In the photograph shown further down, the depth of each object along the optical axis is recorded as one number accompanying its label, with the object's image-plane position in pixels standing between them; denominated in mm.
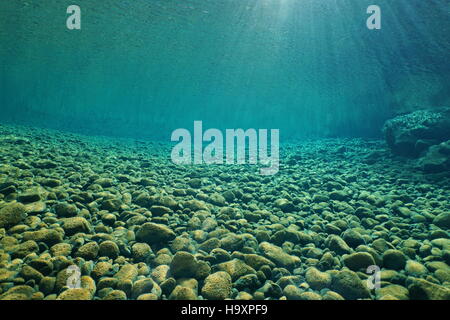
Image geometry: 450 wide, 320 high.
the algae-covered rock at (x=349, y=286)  3041
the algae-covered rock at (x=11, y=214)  3809
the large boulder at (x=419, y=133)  10323
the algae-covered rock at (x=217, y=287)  2924
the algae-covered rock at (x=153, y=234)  3984
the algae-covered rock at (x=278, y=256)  3678
